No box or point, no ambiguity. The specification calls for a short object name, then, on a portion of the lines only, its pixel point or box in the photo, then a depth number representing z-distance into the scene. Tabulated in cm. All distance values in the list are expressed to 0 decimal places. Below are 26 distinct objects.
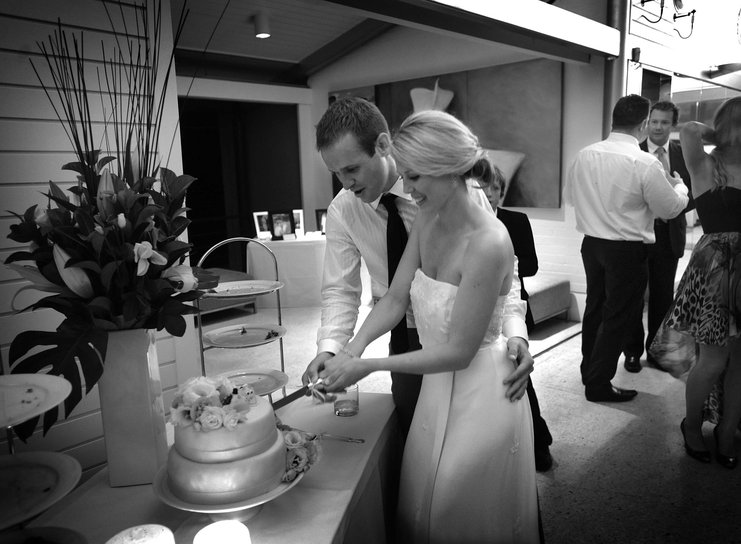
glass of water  161
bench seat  486
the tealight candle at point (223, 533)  86
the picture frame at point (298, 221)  623
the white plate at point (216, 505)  101
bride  137
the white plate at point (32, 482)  81
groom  160
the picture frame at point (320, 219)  636
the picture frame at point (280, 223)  611
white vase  121
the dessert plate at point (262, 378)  208
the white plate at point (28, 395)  78
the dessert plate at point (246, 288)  266
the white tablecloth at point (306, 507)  106
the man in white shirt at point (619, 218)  338
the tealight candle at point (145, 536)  86
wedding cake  103
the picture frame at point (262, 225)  605
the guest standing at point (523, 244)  239
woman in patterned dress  256
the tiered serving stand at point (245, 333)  217
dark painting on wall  518
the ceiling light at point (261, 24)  576
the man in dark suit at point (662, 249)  393
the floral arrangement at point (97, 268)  111
